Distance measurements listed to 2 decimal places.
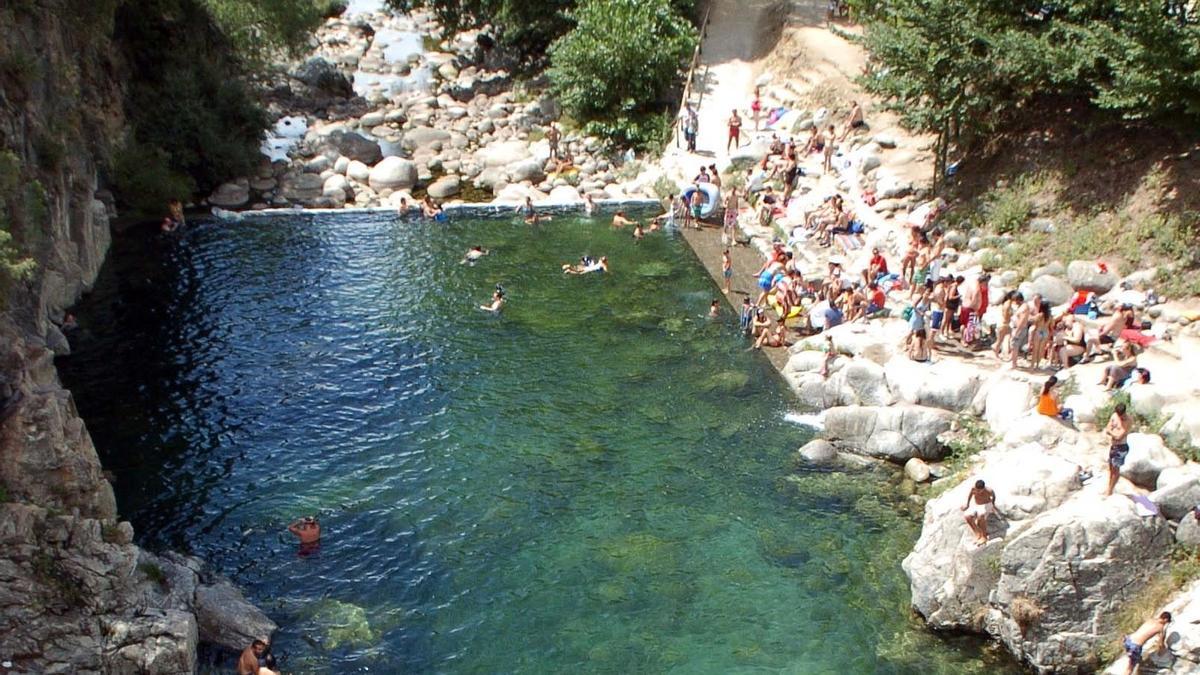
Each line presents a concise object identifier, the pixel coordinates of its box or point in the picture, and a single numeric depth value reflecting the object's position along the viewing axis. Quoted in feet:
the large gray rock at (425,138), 162.50
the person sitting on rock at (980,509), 67.46
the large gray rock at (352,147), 156.56
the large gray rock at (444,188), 148.87
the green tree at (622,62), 152.87
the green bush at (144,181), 132.46
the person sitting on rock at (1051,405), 78.33
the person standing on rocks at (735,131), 144.77
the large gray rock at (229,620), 64.23
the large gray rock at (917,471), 82.84
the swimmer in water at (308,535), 73.97
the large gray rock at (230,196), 141.69
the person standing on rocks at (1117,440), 68.69
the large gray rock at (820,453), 86.12
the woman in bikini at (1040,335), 86.02
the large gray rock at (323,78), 179.63
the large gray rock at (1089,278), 94.22
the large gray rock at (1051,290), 95.14
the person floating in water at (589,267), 123.28
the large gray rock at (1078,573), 62.69
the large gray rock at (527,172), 152.56
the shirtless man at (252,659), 61.05
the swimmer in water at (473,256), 126.31
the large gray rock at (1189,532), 63.62
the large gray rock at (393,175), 149.79
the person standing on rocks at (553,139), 155.84
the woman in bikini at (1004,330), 90.33
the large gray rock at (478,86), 183.32
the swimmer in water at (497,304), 112.78
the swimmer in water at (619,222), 137.49
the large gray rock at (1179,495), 65.26
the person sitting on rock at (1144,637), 58.70
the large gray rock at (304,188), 145.18
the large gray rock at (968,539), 67.10
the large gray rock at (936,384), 87.10
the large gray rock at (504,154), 157.07
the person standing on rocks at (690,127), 147.33
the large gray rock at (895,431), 85.25
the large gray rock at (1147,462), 68.54
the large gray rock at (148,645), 58.23
